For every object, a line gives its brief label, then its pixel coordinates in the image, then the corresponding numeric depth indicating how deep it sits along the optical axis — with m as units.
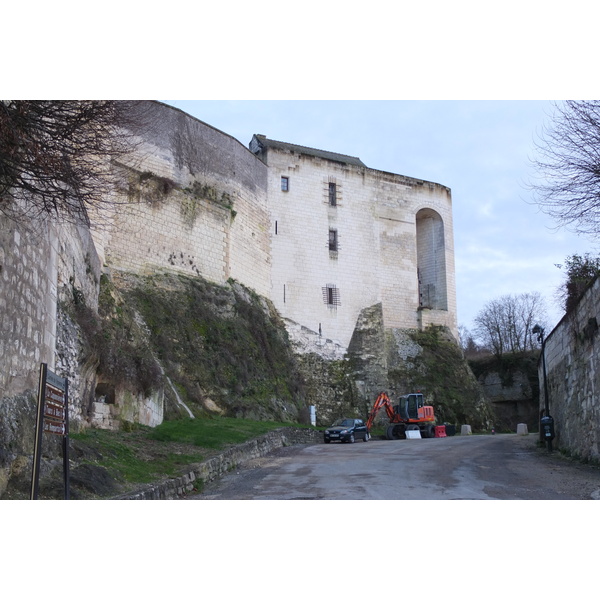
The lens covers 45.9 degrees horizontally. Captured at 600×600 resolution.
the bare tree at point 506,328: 52.53
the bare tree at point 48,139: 7.20
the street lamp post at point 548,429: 17.47
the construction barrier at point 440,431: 28.20
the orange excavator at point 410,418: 27.12
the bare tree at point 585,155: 9.52
